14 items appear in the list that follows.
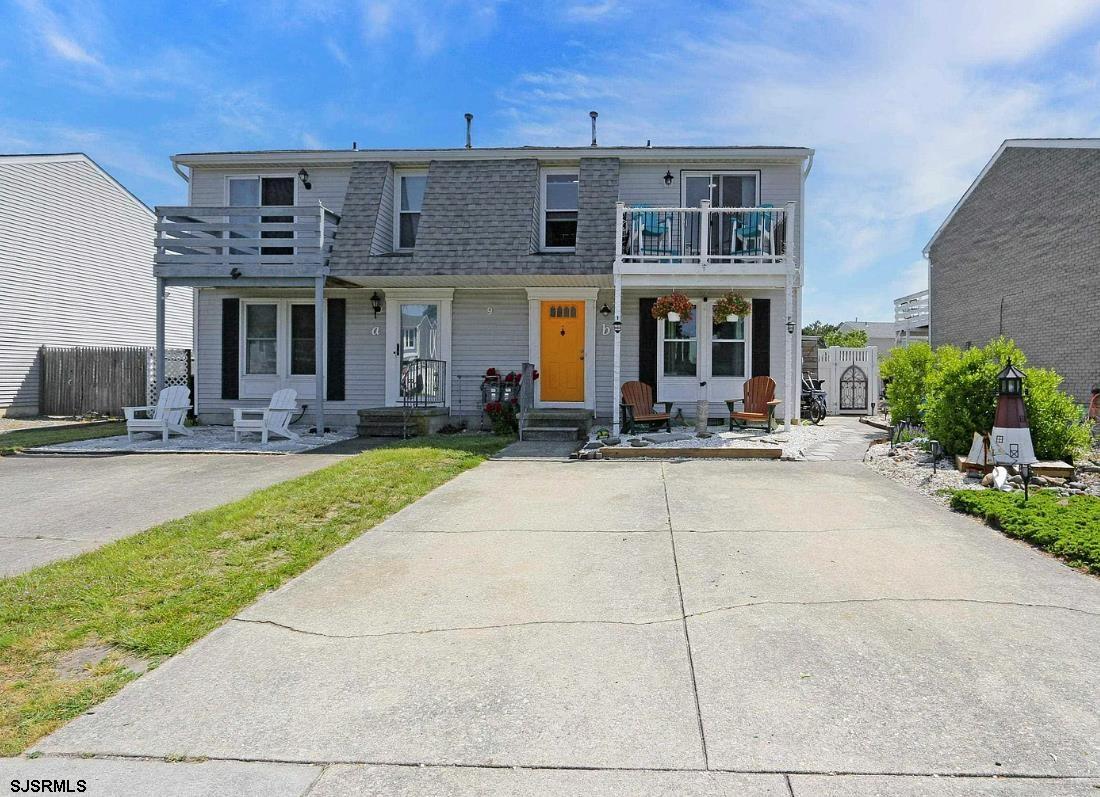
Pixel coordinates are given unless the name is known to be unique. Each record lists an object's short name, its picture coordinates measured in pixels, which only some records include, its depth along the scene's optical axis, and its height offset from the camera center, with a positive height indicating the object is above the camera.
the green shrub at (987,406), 8.28 -0.09
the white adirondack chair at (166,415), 11.80 -0.47
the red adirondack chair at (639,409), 11.95 -0.27
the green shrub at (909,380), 11.27 +0.29
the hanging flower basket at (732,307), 12.23 +1.61
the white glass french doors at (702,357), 13.50 +0.77
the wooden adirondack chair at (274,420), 11.77 -0.52
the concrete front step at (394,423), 13.03 -0.60
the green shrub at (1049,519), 4.68 -0.97
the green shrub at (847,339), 32.71 +2.98
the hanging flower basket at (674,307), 11.94 +1.55
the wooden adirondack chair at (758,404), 11.98 -0.15
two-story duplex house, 12.66 +2.23
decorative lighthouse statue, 7.38 -0.30
